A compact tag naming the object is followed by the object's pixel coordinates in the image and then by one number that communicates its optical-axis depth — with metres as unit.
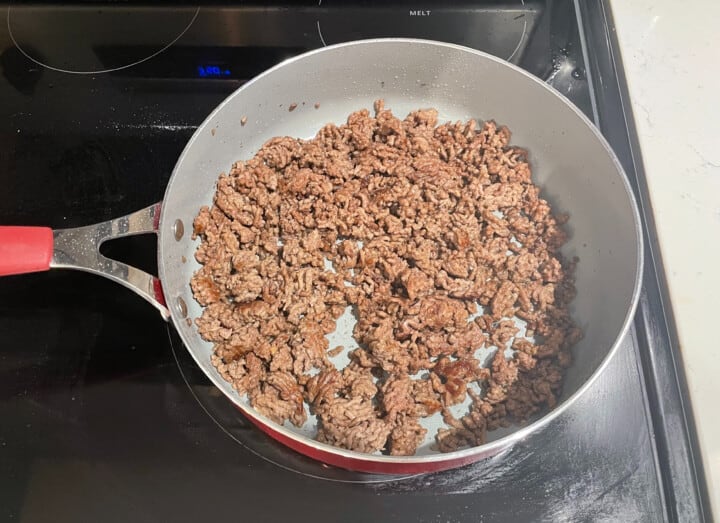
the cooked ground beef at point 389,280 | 0.39
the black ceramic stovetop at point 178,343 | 0.37
